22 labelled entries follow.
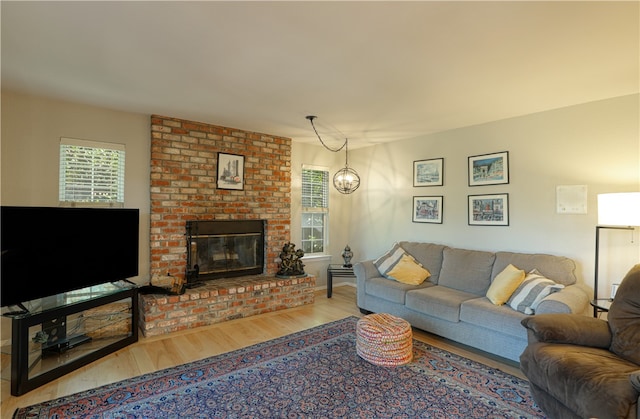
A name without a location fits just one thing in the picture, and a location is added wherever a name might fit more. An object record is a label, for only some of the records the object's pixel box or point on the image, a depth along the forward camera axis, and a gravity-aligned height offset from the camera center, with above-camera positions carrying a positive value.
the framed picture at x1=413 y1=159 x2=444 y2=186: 4.55 +0.58
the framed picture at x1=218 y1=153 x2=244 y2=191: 4.39 +0.53
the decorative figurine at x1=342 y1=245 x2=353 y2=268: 5.38 -0.73
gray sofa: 2.85 -0.89
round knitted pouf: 2.87 -1.17
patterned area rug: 2.21 -1.36
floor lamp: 2.57 +0.04
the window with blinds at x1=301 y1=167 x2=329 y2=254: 5.51 +0.02
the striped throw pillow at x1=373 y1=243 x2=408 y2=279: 4.27 -0.65
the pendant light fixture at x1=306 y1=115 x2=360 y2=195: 4.65 +0.44
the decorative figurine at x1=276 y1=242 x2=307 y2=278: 4.73 -0.75
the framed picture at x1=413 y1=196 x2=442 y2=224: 4.56 +0.05
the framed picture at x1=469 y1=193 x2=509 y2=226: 3.86 +0.04
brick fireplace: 3.81 +0.04
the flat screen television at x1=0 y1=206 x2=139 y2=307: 2.49 -0.37
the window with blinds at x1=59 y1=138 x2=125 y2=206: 3.40 +0.38
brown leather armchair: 1.67 -0.88
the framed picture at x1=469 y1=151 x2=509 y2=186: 3.86 +0.55
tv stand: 2.39 -1.15
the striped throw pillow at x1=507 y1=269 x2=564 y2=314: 2.89 -0.72
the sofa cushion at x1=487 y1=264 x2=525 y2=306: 3.14 -0.70
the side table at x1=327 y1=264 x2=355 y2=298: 5.14 -0.98
